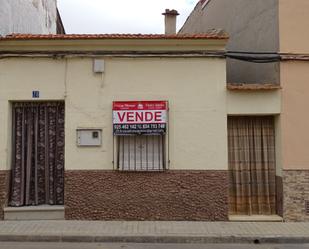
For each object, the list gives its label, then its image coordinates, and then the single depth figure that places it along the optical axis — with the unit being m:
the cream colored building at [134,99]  5.99
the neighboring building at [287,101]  5.99
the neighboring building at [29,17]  6.97
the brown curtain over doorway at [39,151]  6.12
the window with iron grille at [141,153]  6.01
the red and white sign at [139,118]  5.96
